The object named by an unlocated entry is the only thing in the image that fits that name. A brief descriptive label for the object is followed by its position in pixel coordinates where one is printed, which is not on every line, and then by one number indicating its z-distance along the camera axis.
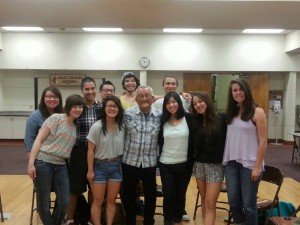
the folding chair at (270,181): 3.23
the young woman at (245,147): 2.80
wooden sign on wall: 10.03
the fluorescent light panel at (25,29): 9.18
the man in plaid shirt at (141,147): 3.16
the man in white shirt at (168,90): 3.62
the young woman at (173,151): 3.13
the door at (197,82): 10.01
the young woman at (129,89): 3.85
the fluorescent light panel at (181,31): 9.07
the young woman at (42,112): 3.27
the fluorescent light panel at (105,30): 9.26
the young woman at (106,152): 3.09
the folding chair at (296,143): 7.14
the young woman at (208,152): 3.02
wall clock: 9.58
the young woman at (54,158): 2.93
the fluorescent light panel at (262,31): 9.17
